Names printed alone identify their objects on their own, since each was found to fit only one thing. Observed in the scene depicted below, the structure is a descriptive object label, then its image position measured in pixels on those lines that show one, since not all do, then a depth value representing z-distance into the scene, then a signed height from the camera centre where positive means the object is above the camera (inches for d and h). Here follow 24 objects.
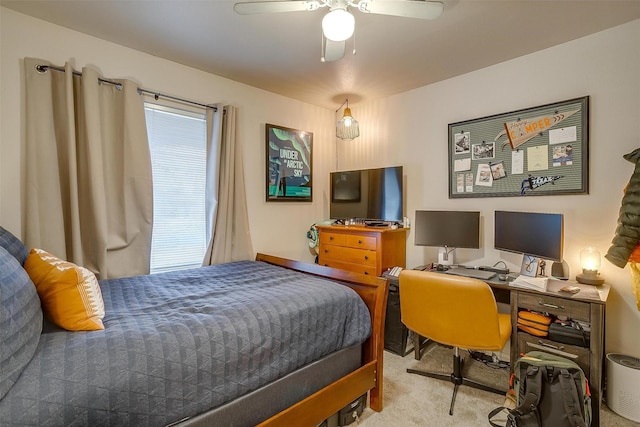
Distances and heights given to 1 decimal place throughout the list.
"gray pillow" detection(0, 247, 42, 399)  34.5 -14.6
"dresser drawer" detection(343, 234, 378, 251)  114.6 -13.6
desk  67.1 -25.2
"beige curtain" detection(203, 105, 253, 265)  109.7 +6.4
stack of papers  75.7 -19.5
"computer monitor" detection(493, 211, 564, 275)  79.4 -7.9
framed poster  128.0 +18.7
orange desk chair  69.5 -25.8
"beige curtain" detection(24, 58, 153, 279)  77.6 +9.7
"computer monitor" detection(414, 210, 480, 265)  102.3 -8.2
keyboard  91.5 -20.8
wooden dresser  113.8 -16.4
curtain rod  78.7 +36.3
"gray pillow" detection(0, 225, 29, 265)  57.0 -7.7
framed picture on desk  87.6 -17.1
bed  37.5 -22.8
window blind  101.4 +7.2
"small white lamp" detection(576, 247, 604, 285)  80.3 -16.5
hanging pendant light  126.7 +33.7
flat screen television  123.7 +5.3
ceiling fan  57.1 +39.5
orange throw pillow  47.4 -14.4
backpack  60.3 -38.9
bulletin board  87.6 +17.6
